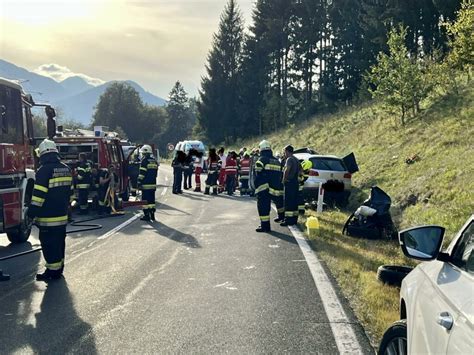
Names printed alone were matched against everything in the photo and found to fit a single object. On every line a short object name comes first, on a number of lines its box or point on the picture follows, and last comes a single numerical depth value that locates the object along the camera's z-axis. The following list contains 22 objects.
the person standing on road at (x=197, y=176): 23.02
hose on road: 11.45
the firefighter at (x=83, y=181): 14.47
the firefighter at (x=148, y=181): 13.09
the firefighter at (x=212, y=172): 21.29
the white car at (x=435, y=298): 2.29
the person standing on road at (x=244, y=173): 20.86
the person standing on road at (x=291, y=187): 12.01
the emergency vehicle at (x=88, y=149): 15.30
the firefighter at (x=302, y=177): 13.34
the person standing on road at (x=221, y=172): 22.11
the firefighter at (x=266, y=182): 11.20
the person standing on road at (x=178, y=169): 21.10
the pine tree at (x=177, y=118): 93.94
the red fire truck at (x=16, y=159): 8.67
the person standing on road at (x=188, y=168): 22.50
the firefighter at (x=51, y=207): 7.16
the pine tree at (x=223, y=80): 58.59
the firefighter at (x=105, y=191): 14.75
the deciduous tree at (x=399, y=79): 21.39
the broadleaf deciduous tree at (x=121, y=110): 91.88
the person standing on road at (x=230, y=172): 20.92
